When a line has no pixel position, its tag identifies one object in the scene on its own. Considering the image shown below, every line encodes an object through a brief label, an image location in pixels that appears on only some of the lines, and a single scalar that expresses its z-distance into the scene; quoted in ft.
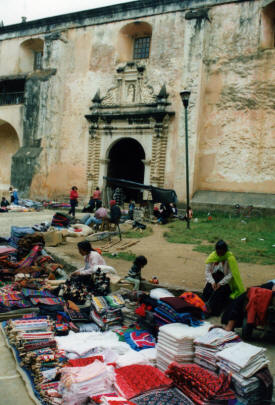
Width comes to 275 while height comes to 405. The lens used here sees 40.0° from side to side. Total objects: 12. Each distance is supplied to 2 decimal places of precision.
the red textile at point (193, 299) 14.85
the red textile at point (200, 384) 9.51
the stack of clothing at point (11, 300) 15.92
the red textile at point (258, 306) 13.65
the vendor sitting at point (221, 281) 16.88
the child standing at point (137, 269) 18.94
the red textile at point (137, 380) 9.71
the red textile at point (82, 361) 11.08
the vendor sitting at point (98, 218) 38.99
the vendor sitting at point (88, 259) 18.89
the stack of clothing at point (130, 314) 14.90
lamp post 38.45
